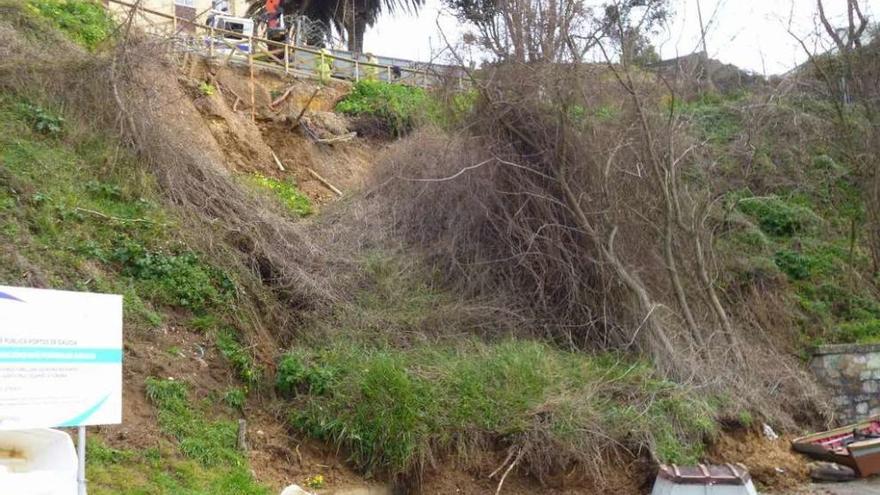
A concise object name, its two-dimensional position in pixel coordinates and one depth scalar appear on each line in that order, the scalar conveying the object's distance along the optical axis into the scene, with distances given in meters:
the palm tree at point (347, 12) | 28.33
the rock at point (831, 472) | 12.72
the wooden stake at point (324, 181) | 18.59
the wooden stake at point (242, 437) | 9.29
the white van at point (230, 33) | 19.78
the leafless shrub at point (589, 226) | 13.67
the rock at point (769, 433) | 12.97
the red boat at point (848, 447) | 12.62
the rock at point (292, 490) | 7.27
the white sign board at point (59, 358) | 4.78
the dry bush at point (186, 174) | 11.84
